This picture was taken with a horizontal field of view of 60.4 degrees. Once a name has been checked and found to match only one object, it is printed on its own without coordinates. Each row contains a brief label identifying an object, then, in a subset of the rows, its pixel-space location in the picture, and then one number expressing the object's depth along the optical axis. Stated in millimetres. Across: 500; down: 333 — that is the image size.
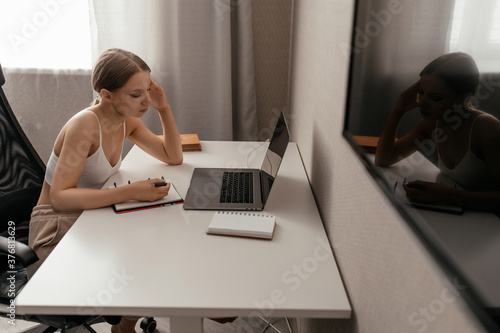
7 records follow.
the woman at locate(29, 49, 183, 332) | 1312
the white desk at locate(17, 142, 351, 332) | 878
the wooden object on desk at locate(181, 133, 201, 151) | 1856
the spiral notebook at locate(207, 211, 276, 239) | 1130
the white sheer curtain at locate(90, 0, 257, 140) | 2359
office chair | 1376
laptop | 1326
